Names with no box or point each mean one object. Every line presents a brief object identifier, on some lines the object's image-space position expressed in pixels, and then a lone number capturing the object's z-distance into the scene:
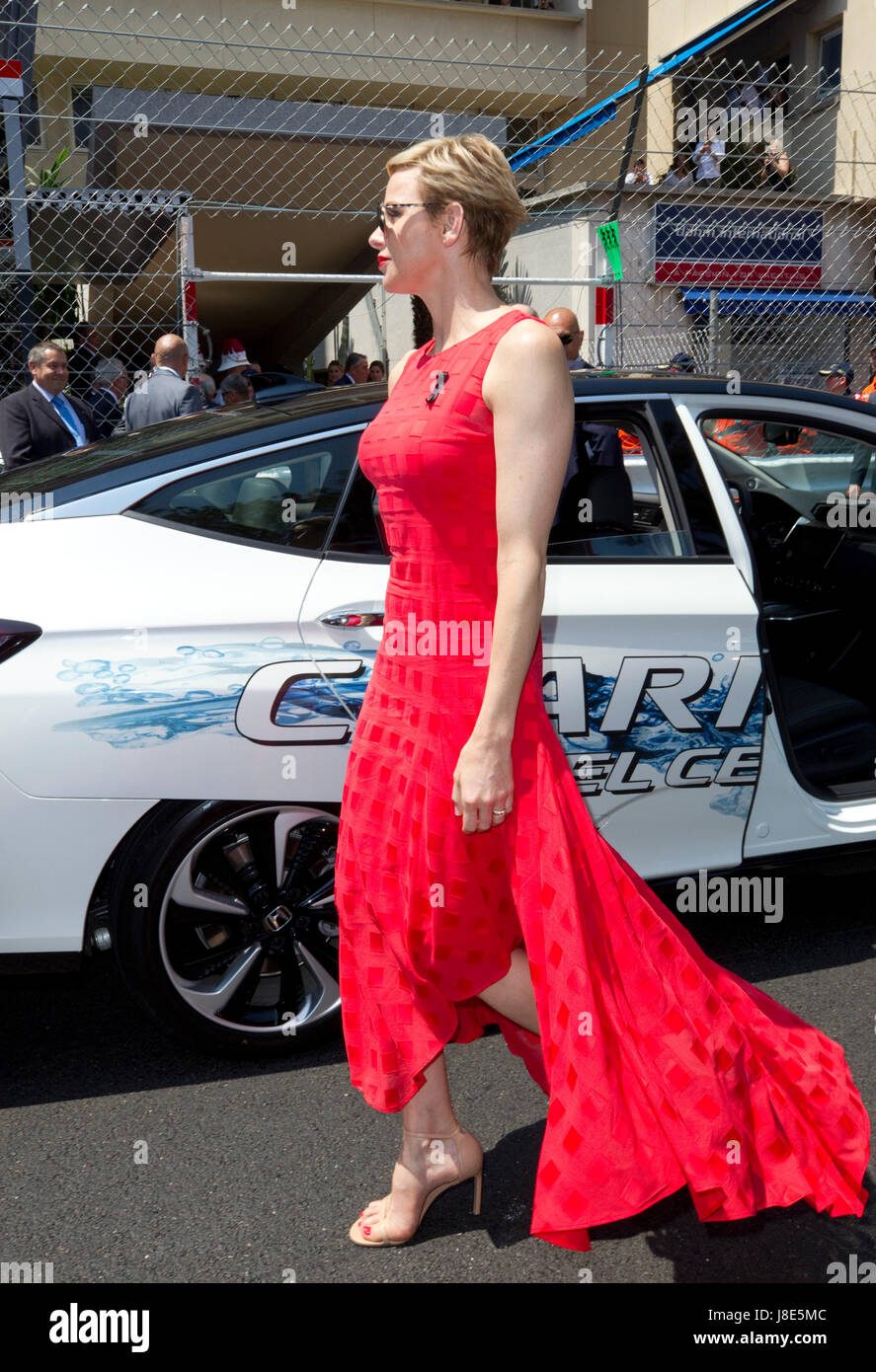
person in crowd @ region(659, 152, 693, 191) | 11.73
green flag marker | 7.80
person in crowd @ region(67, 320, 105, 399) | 8.38
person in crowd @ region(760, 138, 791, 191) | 12.65
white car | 2.70
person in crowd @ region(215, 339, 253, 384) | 12.32
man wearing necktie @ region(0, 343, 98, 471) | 6.86
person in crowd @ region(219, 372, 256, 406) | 8.84
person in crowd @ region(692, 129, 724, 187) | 11.79
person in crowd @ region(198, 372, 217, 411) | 7.58
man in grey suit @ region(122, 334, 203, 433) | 7.01
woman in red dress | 1.95
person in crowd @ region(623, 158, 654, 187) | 11.98
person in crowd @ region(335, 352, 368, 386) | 11.10
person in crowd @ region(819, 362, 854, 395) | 9.88
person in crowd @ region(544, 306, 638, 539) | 3.32
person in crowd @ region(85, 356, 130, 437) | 8.12
